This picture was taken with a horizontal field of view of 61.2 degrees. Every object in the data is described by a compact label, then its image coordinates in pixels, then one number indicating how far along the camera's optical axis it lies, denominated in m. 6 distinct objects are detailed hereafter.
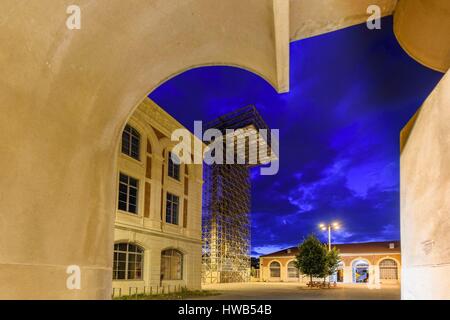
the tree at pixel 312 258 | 35.00
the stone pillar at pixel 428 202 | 3.68
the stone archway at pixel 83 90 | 3.52
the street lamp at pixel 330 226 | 36.10
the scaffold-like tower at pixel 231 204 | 48.29
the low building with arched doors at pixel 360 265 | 52.38
